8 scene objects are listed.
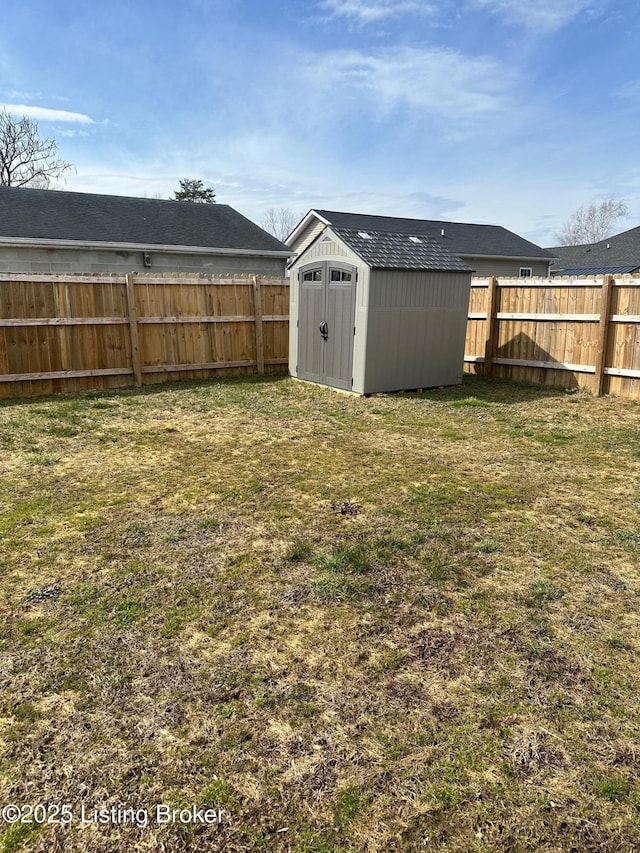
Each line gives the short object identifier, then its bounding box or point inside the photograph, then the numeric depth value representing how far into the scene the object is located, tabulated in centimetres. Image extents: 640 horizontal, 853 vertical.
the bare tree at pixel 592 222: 5179
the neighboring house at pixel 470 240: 2306
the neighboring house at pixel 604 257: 2385
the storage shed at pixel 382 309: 807
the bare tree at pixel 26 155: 2950
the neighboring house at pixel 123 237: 1348
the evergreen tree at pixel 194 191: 3697
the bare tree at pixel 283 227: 6295
